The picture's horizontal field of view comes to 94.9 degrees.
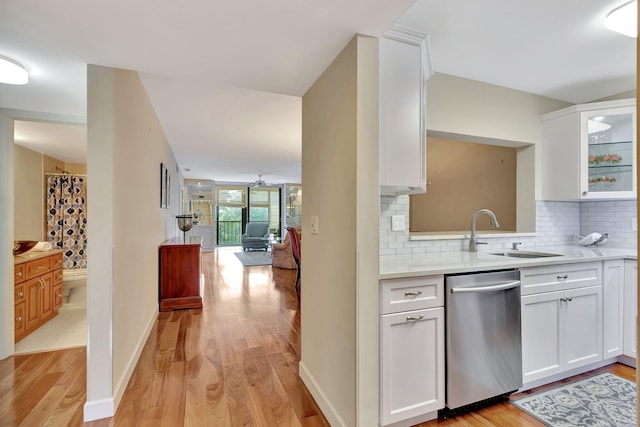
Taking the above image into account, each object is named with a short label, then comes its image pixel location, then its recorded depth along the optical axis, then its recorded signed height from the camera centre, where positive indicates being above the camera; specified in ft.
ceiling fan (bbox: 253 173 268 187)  28.80 +3.06
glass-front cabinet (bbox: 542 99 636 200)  8.42 +1.81
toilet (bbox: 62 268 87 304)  13.14 -3.10
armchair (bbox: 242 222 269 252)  30.58 -2.60
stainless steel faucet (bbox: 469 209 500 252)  8.02 -0.80
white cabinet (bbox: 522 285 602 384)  6.33 -2.70
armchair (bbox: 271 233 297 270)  21.15 -3.22
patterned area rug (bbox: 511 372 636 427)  5.57 -3.95
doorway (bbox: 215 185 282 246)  34.17 +0.24
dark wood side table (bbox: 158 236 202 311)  12.16 -2.69
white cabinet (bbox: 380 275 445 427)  5.03 -2.43
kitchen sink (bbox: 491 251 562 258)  8.11 -1.18
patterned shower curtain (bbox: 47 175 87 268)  14.74 -0.21
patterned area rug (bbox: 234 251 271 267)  23.35 -4.08
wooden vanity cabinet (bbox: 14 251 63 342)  9.09 -2.71
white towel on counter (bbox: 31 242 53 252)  10.78 -1.31
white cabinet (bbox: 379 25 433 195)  5.51 +2.01
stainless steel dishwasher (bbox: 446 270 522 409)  5.46 -2.42
